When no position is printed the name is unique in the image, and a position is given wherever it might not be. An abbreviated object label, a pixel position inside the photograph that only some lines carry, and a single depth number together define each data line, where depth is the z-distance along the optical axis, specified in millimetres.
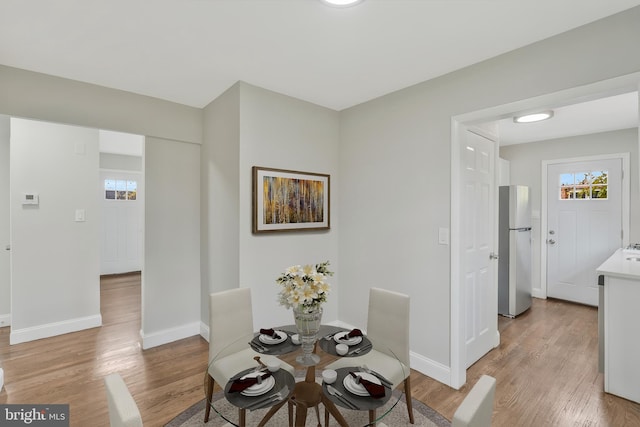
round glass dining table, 1290
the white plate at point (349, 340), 1756
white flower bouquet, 1562
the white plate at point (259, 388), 1315
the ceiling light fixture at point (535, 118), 3425
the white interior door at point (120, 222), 6188
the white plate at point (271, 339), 1761
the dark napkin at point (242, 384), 1333
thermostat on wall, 3275
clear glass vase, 1605
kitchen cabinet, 2252
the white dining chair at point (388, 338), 1643
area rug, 1624
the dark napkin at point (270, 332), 1805
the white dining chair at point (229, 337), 1694
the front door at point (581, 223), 4234
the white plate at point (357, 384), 1328
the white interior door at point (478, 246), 2631
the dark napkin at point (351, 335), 1797
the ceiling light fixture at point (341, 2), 1646
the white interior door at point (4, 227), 3525
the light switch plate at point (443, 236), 2494
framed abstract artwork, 2785
